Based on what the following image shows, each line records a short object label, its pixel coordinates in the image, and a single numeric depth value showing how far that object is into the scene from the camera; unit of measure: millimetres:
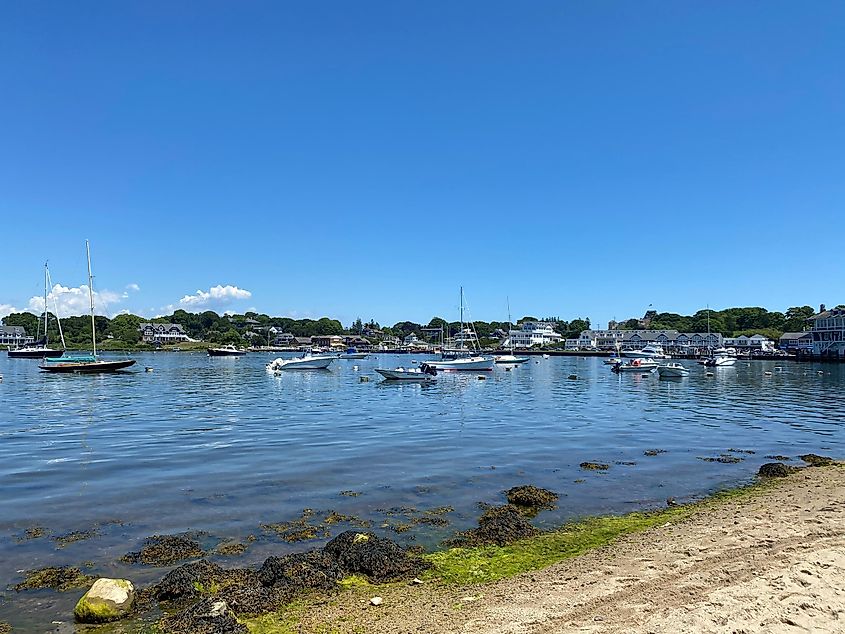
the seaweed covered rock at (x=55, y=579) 9918
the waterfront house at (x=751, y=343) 172875
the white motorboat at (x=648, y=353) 146075
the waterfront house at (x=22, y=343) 194738
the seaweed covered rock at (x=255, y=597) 8805
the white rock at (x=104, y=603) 8539
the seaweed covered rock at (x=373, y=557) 10211
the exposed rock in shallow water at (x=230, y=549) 11492
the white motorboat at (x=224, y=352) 160250
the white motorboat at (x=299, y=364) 88562
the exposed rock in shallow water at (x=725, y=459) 21359
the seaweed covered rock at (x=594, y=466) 19891
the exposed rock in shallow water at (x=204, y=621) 7961
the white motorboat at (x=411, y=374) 64244
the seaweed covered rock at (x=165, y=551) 11094
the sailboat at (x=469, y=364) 82438
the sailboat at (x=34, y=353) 121812
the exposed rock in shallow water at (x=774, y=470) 18516
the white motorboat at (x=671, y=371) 75562
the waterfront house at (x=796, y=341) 160288
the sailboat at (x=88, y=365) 72806
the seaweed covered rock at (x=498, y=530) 12141
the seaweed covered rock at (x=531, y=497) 15117
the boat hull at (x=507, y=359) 112862
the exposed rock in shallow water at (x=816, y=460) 20502
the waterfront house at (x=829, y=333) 125625
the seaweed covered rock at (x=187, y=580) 9312
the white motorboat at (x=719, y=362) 110806
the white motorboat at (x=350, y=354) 150500
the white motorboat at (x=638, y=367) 86312
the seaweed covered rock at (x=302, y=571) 9695
